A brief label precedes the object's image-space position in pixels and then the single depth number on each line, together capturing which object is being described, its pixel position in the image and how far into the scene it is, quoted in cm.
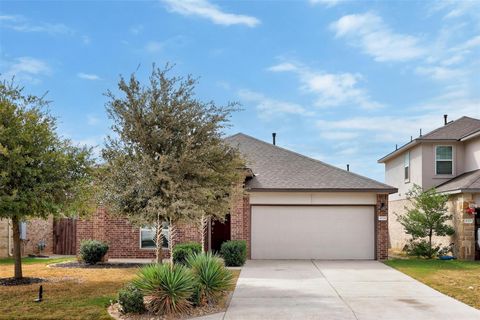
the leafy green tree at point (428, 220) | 2269
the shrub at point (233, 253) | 1905
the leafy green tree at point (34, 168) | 1381
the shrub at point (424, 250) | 2270
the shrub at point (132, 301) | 1050
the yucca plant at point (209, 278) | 1128
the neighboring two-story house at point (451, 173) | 2194
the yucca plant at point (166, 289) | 1048
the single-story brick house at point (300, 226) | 2173
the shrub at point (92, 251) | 1948
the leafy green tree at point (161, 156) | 1225
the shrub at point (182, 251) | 1802
